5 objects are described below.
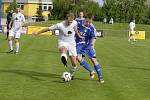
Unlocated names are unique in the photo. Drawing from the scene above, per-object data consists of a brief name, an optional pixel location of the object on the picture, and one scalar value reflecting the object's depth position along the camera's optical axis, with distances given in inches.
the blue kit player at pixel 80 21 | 538.9
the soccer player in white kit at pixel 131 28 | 1657.0
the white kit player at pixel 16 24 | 844.0
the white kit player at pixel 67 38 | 513.3
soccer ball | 517.0
